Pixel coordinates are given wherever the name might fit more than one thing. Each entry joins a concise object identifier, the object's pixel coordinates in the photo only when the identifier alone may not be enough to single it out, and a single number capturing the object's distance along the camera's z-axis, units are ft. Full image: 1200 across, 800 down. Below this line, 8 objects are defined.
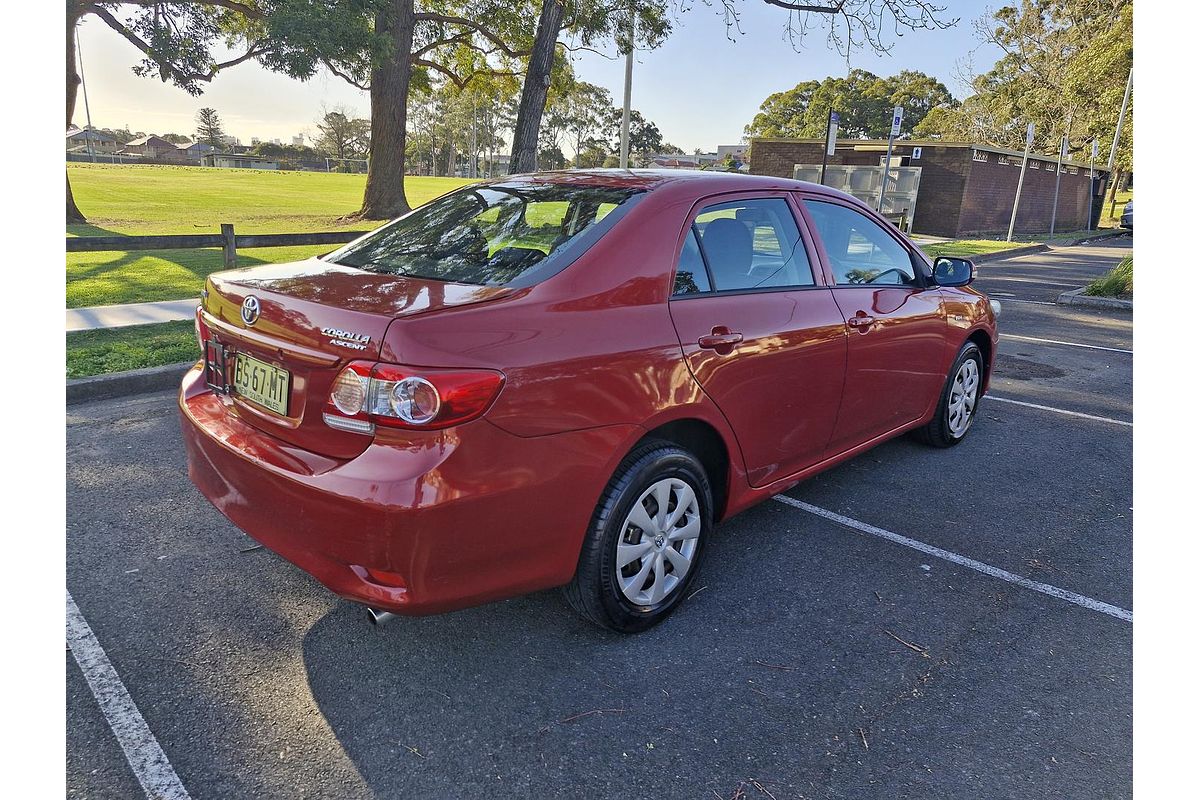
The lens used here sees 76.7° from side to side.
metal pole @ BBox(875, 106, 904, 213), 49.02
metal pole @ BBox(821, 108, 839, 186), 47.70
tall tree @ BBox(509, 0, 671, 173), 34.65
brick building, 78.07
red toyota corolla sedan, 7.23
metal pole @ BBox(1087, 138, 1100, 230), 111.99
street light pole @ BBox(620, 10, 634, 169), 45.75
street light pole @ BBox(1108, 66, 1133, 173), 110.22
